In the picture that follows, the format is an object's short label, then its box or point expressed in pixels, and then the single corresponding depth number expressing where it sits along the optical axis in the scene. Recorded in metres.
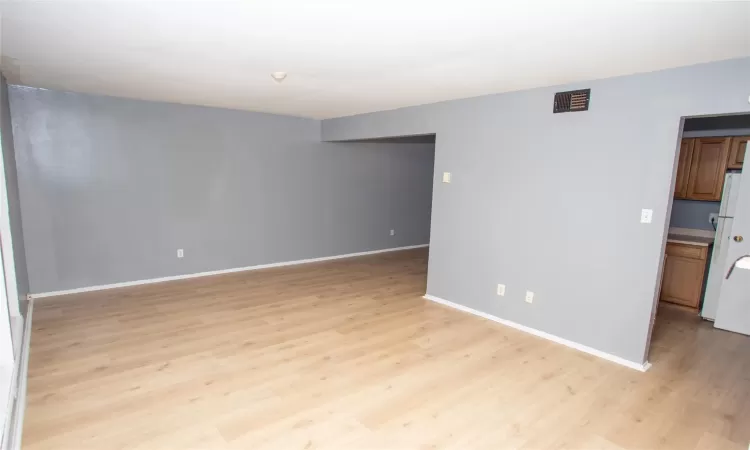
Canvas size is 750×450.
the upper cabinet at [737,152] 4.00
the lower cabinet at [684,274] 4.23
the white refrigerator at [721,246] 3.89
